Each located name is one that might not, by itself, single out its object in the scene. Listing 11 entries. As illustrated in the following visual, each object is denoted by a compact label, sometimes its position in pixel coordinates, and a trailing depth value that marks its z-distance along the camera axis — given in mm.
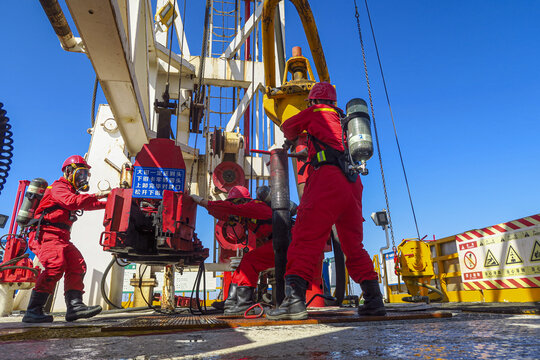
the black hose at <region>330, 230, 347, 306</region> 3426
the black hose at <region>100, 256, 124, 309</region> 4660
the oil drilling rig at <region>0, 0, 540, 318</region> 3424
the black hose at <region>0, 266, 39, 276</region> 3727
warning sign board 4547
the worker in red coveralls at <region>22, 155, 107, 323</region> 3238
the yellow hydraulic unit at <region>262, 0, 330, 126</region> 5801
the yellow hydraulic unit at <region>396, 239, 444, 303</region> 5887
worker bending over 3092
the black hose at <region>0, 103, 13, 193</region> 3021
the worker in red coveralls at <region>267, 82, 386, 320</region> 2314
